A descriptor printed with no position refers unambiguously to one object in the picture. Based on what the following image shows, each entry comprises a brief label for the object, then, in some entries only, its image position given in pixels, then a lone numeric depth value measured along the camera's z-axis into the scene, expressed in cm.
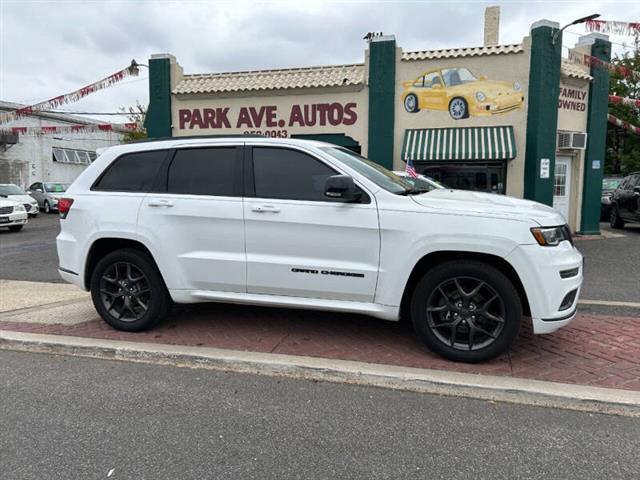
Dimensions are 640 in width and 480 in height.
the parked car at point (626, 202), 1366
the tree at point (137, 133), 3446
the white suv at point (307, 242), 391
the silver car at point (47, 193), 2369
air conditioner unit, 1306
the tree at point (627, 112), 2767
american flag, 1284
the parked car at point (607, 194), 1680
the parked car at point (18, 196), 1902
